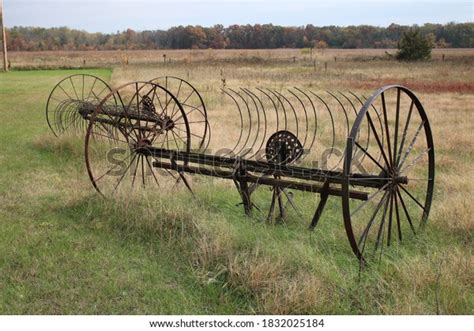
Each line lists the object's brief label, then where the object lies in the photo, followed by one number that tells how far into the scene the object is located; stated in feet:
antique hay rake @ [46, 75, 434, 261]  14.28
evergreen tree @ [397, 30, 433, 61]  92.99
